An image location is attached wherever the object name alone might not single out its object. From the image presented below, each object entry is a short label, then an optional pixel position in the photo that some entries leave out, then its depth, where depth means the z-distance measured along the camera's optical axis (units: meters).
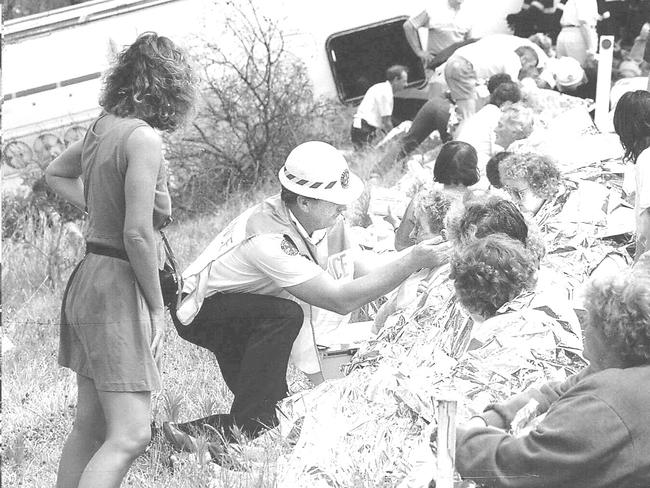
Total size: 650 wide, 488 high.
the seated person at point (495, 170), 5.62
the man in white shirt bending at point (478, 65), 8.69
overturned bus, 11.18
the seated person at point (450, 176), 5.23
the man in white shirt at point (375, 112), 10.72
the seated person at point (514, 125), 7.15
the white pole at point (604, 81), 7.05
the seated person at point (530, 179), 5.23
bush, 10.49
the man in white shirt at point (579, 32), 10.09
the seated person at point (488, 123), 7.51
